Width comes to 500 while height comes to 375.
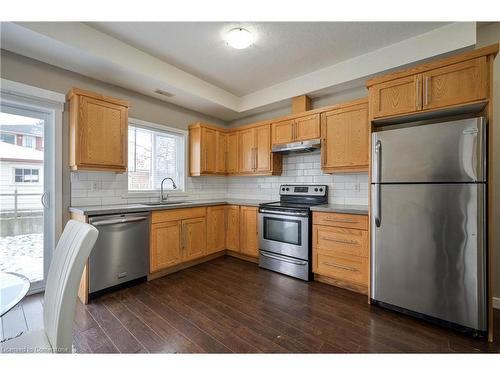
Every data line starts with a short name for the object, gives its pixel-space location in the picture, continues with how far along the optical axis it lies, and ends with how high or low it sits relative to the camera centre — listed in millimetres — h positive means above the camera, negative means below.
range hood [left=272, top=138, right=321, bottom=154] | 3227 +603
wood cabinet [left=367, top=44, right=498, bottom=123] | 1896 +926
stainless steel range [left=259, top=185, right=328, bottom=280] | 3018 -628
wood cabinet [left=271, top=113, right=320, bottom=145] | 3261 +878
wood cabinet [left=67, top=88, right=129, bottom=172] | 2568 +662
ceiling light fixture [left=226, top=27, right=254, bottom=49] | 2336 +1569
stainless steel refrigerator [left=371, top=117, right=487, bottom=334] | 1835 -306
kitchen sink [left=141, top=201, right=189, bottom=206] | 3580 -248
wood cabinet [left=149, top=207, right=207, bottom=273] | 3020 -706
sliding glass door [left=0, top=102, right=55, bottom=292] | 2393 -40
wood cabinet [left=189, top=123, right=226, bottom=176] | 3971 +680
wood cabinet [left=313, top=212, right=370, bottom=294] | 2609 -748
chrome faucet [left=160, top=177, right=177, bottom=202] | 3654 -20
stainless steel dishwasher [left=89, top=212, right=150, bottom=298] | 2479 -761
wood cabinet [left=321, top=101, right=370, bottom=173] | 2836 +631
